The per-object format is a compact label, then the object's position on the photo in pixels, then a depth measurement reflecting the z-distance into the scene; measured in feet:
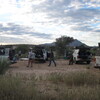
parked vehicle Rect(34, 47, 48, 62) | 56.00
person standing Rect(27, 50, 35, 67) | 42.48
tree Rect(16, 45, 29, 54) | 109.41
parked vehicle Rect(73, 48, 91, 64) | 52.90
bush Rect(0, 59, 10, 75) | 21.72
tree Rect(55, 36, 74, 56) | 90.52
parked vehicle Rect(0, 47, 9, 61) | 41.82
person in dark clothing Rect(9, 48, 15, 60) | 42.33
